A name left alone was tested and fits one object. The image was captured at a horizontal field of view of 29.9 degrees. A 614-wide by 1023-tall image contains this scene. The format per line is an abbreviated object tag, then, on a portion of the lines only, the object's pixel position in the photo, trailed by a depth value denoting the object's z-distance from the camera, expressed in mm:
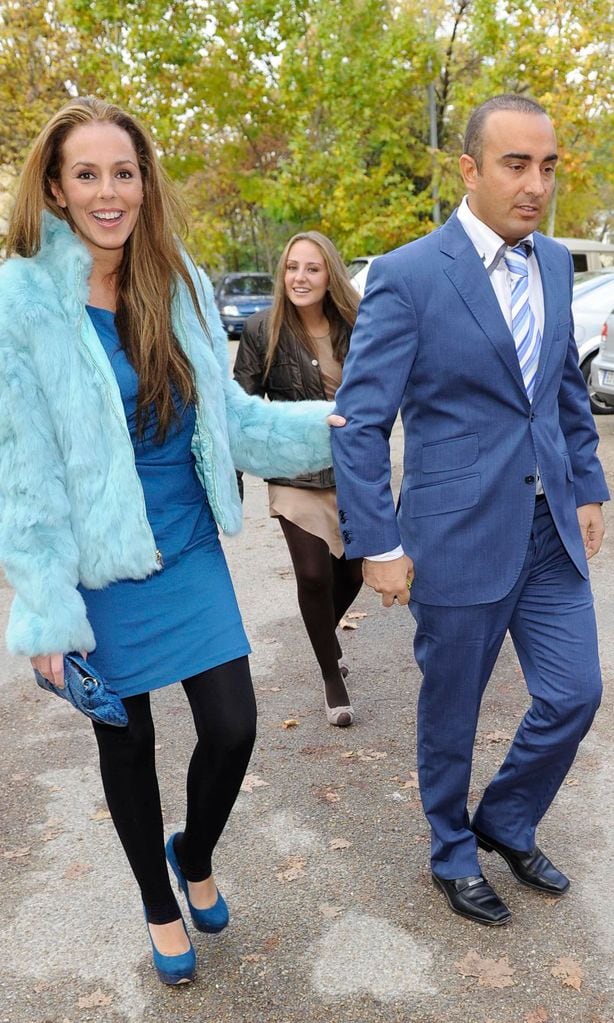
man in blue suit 3084
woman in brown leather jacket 4902
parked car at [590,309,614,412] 11555
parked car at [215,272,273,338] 32062
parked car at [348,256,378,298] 18081
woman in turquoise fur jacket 2771
